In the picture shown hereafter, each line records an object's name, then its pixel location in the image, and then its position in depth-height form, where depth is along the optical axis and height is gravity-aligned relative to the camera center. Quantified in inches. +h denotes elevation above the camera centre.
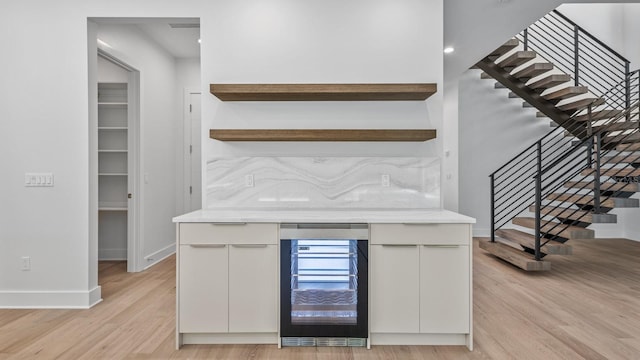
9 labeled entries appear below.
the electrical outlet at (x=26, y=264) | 126.4 -29.4
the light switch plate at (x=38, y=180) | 125.9 -0.7
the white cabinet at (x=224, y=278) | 99.1 -26.7
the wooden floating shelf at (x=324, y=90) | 111.8 +26.9
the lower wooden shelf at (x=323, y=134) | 112.9 +13.8
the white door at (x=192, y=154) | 209.8 +14.1
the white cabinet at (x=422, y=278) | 98.3 -26.2
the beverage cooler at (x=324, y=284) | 97.8 -28.6
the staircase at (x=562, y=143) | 174.2 +21.6
